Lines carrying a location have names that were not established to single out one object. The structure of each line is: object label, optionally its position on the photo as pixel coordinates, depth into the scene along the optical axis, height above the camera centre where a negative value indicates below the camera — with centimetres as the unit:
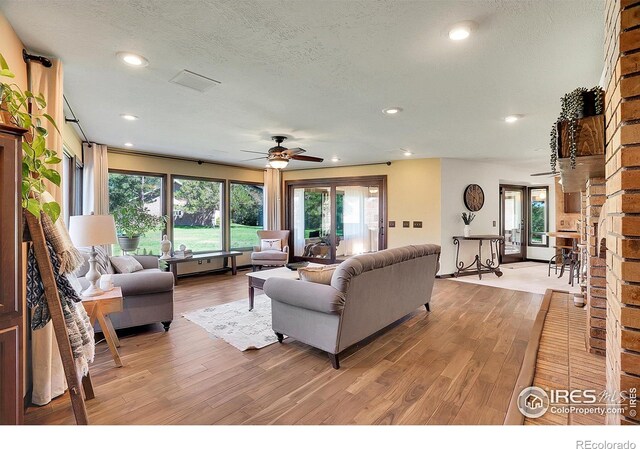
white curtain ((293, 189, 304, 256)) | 808 -1
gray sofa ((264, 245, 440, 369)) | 257 -72
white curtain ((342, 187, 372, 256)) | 742 -2
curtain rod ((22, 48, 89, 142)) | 208 +114
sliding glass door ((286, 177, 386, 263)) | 723 +11
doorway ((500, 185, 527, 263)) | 845 -9
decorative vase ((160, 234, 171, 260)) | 559 -45
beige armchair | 658 -74
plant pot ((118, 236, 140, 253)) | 520 -33
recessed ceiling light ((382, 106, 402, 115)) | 332 +121
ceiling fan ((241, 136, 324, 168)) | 440 +97
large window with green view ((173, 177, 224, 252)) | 637 +19
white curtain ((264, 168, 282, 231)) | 766 +63
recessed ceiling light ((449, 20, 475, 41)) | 182 +115
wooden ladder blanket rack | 161 -56
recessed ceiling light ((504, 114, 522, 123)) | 358 +120
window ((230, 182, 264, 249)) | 728 +22
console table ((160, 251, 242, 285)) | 555 -68
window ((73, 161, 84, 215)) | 470 +58
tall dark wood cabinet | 121 -20
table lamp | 255 -8
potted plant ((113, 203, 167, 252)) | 526 -3
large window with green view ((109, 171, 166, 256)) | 534 +41
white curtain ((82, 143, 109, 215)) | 493 +69
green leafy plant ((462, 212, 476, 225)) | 645 +7
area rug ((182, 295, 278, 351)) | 314 -118
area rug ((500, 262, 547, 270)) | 770 -117
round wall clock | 658 +50
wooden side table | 254 -71
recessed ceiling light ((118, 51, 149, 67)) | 220 +120
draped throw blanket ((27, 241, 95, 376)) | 164 -48
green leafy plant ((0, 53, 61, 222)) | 140 +33
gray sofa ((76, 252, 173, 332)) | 324 -81
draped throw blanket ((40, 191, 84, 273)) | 171 -11
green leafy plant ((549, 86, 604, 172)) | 158 +57
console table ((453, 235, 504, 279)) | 628 -91
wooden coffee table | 396 -71
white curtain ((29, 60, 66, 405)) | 205 -72
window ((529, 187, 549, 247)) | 839 +12
